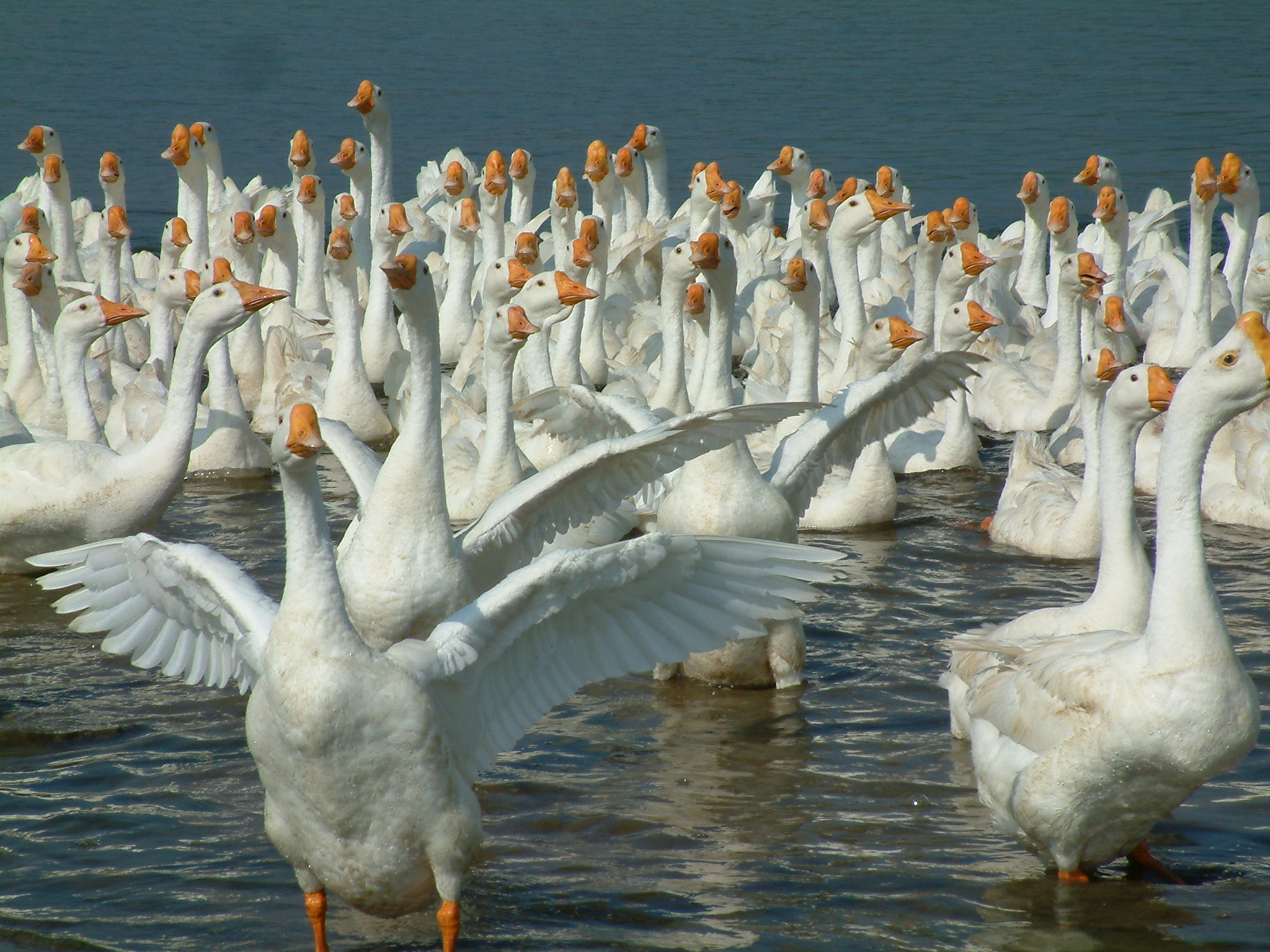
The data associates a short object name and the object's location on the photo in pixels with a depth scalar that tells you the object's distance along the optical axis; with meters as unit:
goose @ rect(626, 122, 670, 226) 33.72
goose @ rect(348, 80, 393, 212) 30.05
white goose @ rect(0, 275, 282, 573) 17.45
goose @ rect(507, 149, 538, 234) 31.81
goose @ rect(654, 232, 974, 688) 14.31
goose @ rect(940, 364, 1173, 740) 12.27
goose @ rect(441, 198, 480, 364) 28.95
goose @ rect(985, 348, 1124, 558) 18.14
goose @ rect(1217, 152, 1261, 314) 26.41
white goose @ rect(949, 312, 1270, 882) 9.66
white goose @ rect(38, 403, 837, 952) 9.37
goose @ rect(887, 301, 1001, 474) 22.02
